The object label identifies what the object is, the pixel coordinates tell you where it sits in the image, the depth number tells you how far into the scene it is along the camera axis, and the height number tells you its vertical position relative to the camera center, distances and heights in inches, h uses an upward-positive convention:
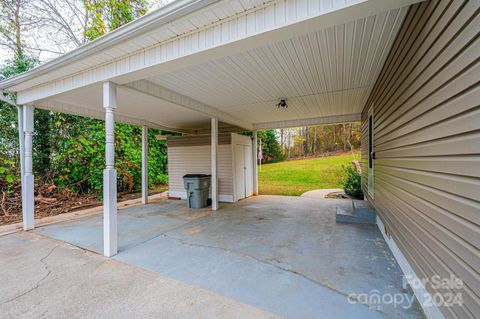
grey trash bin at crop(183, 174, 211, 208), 239.8 -34.7
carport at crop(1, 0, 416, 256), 74.1 +54.0
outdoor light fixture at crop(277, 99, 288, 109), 189.5 +51.1
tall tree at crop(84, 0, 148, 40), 340.5 +248.8
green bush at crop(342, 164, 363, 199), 284.7 -38.4
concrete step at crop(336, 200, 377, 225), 169.9 -47.5
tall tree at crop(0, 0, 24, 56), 270.1 +180.7
